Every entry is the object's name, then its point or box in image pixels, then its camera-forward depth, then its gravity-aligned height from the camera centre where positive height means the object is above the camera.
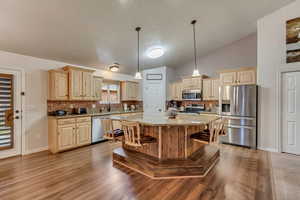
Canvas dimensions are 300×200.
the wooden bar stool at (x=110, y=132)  3.13 -0.69
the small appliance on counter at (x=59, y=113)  4.18 -0.37
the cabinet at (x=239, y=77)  4.45 +0.71
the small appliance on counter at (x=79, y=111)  4.71 -0.36
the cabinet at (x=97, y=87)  5.07 +0.42
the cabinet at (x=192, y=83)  5.75 +0.67
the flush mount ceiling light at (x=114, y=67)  4.47 +0.95
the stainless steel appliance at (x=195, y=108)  5.87 -0.33
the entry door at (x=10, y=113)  3.57 -0.33
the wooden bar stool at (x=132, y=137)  2.65 -0.67
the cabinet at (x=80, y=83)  4.38 +0.49
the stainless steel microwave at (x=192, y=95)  5.75 +0.19
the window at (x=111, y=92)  5.78 +0.29
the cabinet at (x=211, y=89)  5.37 +0.39
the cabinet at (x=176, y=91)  6.35 +0.37
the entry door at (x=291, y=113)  3.74 -0.32
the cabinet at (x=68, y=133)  3.93 -0.91
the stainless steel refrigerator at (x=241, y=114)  4.20 -0.41
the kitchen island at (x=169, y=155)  2.68 -1.13
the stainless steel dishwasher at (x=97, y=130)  4.69 -0.96
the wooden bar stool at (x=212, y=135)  2.76 -0.68
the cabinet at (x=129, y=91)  6.26 +0.38
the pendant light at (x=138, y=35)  3.64 +1.68
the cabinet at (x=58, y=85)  4.13 +0.40
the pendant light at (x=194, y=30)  3.52 +1.93
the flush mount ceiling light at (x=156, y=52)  4.88 +1.56
